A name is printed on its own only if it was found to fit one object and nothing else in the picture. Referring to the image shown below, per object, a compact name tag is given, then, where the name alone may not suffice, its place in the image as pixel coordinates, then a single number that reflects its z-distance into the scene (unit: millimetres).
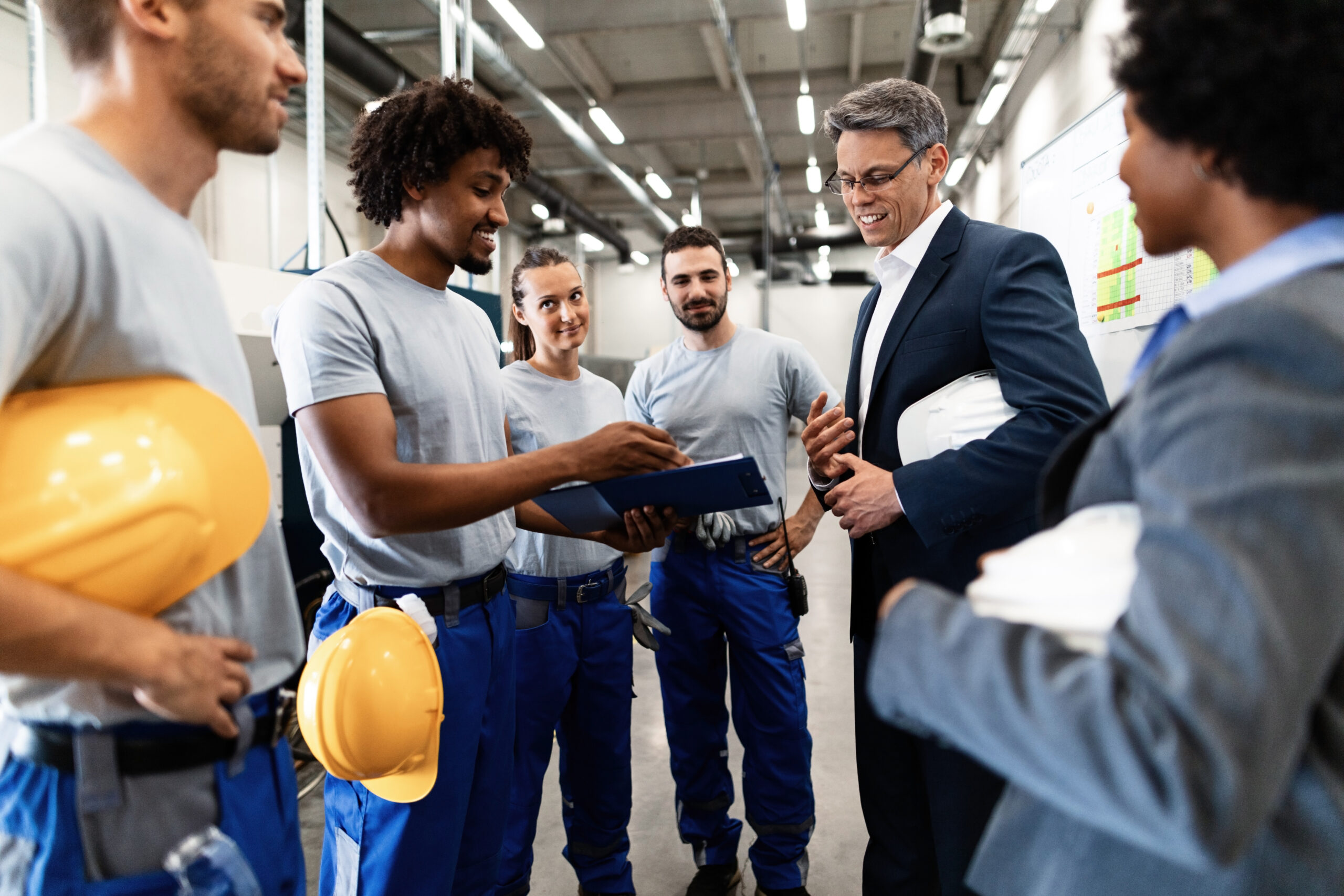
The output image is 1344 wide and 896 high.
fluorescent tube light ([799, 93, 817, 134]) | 7490
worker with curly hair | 1345
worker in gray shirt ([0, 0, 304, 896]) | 727
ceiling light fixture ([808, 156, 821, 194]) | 10008
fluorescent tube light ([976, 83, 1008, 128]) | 6414
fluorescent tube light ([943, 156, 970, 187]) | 8648
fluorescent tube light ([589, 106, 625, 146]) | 7348
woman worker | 2252
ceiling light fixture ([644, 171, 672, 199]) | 10234
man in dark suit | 1434
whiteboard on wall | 2768
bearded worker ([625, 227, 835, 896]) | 2348
